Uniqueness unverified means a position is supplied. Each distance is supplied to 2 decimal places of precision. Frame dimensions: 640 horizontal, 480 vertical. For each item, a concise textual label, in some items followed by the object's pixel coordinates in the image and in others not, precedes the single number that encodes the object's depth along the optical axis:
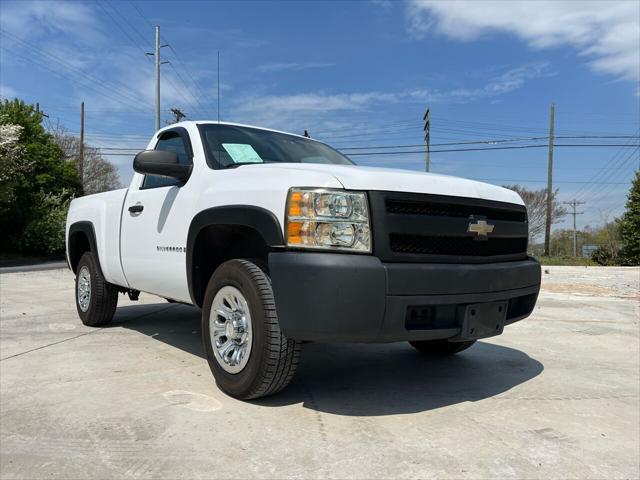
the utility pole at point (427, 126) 37.22
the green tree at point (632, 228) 28.00
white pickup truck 2.69
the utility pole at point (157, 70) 29.98
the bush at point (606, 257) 29.00
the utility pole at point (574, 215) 77.74
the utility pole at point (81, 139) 36.38
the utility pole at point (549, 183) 32.88
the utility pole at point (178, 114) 30.70
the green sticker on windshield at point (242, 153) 3.78
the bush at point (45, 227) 26.19
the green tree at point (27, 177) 24.89
